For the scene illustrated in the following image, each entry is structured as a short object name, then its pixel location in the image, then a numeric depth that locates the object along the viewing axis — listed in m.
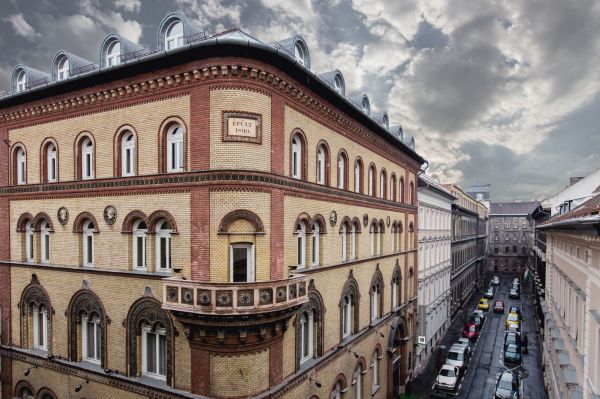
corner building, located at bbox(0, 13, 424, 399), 13.28
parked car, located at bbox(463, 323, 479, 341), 43.34
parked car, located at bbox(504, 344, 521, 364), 36.53
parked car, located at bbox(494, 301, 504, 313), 55.72
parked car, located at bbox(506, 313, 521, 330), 45.94
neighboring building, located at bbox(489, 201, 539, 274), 102.69
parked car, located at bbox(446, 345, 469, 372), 33.73
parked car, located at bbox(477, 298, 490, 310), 55.93
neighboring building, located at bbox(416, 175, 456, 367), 35.12
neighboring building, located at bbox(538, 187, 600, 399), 11.95
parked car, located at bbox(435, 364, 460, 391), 30.34
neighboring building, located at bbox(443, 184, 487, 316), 53.01
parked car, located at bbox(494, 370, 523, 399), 27.86
